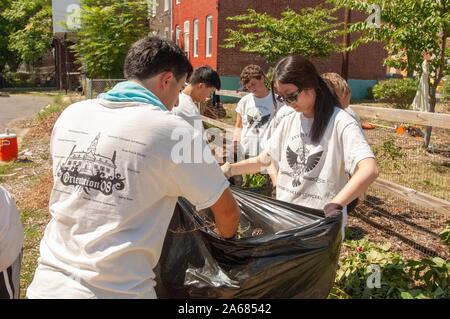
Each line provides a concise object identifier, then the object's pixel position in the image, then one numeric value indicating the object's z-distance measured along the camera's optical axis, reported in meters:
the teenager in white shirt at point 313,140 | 2.47
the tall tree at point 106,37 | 17.20
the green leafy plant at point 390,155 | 6.22
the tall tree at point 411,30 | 8.84
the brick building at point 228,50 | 21.39
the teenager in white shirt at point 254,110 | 5.25
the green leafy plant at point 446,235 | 3.11
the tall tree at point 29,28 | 35.91
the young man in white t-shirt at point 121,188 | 1.52
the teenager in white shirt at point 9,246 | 1.98
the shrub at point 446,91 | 14.18
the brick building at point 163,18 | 28.69
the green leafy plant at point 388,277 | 2.82
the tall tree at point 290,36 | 17.23
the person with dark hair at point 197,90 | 4.39
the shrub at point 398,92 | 14.45
